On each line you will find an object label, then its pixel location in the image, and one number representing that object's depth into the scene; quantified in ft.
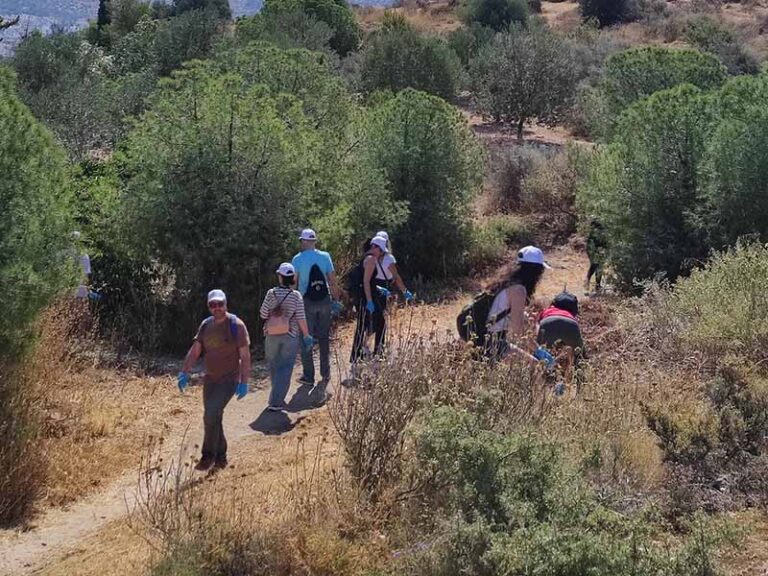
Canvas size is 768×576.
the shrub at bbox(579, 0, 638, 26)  169.27
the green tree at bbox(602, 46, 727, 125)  65.26
